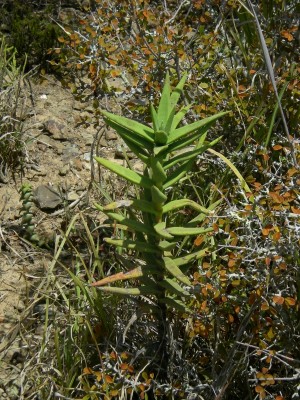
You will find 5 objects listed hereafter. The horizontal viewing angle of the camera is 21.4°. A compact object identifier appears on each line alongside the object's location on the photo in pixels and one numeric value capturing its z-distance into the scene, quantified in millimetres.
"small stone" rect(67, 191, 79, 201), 3945
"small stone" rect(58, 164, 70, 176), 4160
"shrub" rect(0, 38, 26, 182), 4062
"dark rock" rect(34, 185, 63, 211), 3889
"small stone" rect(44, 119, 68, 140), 4422
